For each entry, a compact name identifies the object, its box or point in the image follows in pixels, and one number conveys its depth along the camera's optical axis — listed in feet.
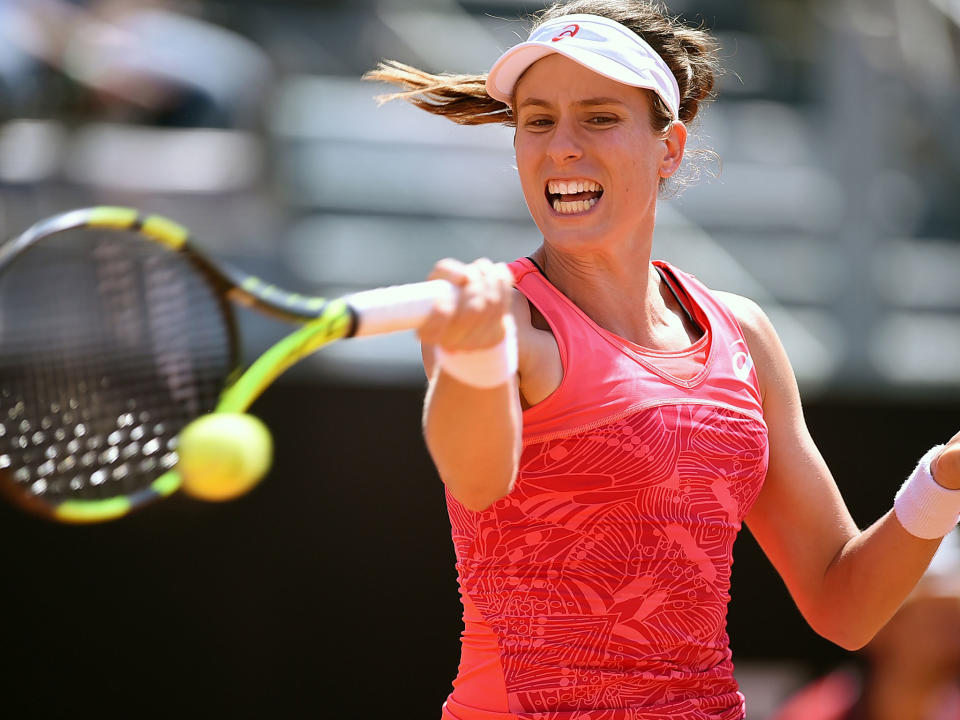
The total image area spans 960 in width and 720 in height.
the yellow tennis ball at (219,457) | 34.92
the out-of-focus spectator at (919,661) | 37.73
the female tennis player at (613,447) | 35.52
